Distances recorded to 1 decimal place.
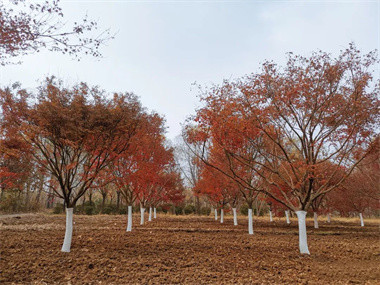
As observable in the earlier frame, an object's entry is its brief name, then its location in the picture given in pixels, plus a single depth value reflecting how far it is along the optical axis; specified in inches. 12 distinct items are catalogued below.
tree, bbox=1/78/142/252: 282.8
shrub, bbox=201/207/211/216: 1371.8
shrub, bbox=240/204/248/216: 1308.8
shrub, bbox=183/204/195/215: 1374.3
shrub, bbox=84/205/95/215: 1148.9
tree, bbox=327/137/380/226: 681.6
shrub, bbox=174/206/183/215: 1357.0
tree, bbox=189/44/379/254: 345.1
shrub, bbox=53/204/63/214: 1111.6
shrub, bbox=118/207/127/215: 1205.5
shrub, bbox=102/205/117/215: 1176.8
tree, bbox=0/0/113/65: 217.5
